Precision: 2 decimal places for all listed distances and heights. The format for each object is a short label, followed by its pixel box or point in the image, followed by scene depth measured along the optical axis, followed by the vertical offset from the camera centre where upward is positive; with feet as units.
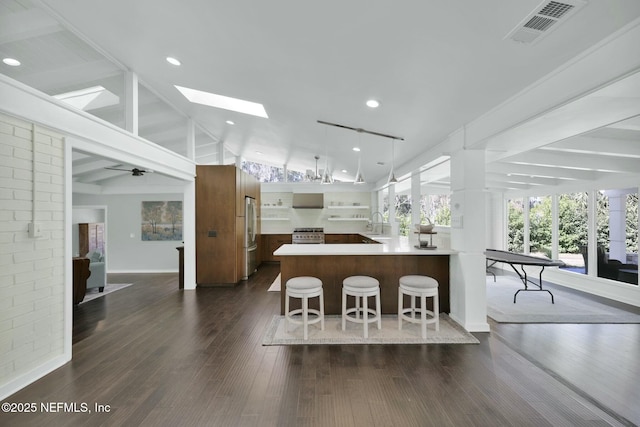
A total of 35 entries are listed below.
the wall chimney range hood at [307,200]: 27.45 +1.68
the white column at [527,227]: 22.25 -0.93
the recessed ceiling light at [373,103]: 9.74 +4.06
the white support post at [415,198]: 16.93 +1.15
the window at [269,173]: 28.73 +4.63
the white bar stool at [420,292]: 10.03 -2.83
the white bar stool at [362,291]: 10.01 -2.79
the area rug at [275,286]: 17.03 -4.46
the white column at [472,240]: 10.91 -0.97
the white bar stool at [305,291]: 9.86 -2.72
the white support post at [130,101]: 11.80 +5.04
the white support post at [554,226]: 19.71 -0.77
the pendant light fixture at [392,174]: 13.82 +2.16
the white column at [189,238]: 17.61 -1.29
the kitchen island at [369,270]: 12.60 -2.42
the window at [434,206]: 28.01 +1.08
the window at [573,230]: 17.92 -1.01
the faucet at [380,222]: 23.60 -0.52
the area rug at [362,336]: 9.80 -4.42
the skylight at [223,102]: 13.30 +5.90
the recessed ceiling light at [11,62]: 7.51 +4.36
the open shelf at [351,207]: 28.48 +1.01
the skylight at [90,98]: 9.30 +4.53
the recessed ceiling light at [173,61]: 9.92 +5.73
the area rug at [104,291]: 15.89 -4.51
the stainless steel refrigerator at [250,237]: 20.25 -1.50
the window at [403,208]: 29.68 +0.93
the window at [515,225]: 23.22 -0.83
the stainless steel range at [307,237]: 25.91 -1.88
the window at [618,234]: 15.13 -1.13
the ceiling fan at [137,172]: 15.32 +2.61
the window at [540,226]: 20.75 -0.80
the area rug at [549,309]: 12.09 -4.53
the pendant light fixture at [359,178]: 14.55 +2.04
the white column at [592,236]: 16.88 -1.33
